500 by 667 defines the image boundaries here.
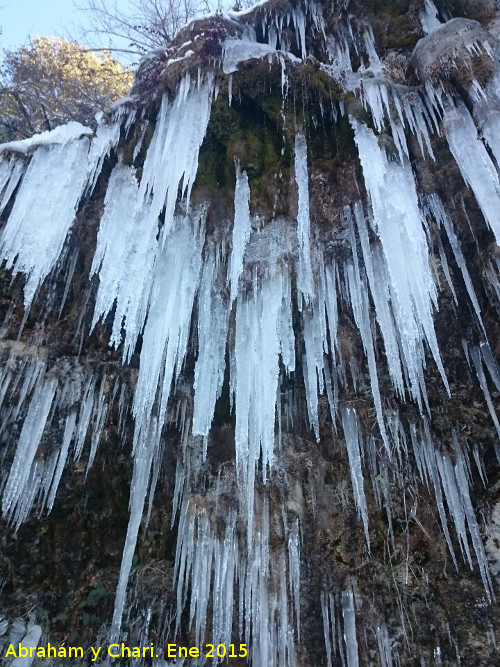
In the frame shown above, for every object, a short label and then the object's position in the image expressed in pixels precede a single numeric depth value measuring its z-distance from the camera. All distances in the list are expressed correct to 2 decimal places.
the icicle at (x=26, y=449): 5.13
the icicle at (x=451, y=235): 4.59
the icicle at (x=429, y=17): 5.27
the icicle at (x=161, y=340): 4.83
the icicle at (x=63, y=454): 5.32
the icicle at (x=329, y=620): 4.84
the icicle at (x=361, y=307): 4.53
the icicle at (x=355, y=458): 4.85
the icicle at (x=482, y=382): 4.62
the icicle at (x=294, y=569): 5.00
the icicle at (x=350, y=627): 4.64
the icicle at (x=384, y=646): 4.73
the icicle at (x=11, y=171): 5.44
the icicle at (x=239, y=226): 4.75
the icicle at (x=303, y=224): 4.69
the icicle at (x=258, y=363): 4.64
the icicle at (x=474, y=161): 3.95
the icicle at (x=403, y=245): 4.30
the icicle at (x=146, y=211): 4.93
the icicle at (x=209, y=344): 4.88
